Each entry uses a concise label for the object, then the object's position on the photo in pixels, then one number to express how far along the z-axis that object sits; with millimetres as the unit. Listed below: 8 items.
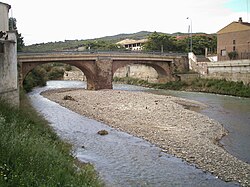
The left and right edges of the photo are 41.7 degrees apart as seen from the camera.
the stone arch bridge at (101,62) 44000
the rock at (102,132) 18192
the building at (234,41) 49125
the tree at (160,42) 76062
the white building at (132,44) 120562
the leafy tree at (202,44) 71312
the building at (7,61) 16125
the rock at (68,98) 35344
